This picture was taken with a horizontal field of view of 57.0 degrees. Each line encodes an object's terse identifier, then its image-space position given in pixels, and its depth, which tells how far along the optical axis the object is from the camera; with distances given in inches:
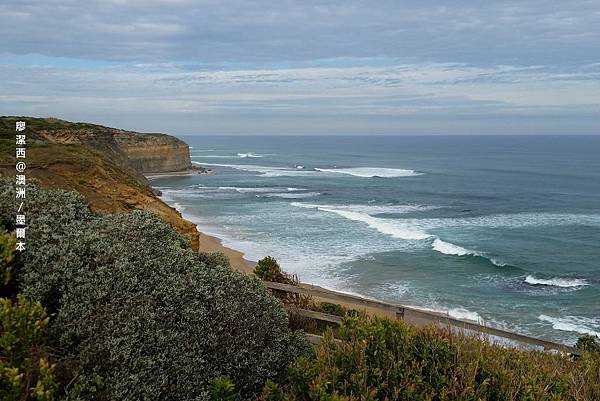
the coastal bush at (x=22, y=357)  151.3
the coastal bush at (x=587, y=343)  397.6
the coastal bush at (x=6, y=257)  203.9
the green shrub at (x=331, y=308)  456.0
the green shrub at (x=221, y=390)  194.2
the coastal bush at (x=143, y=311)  189.0
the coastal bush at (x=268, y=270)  418.3
